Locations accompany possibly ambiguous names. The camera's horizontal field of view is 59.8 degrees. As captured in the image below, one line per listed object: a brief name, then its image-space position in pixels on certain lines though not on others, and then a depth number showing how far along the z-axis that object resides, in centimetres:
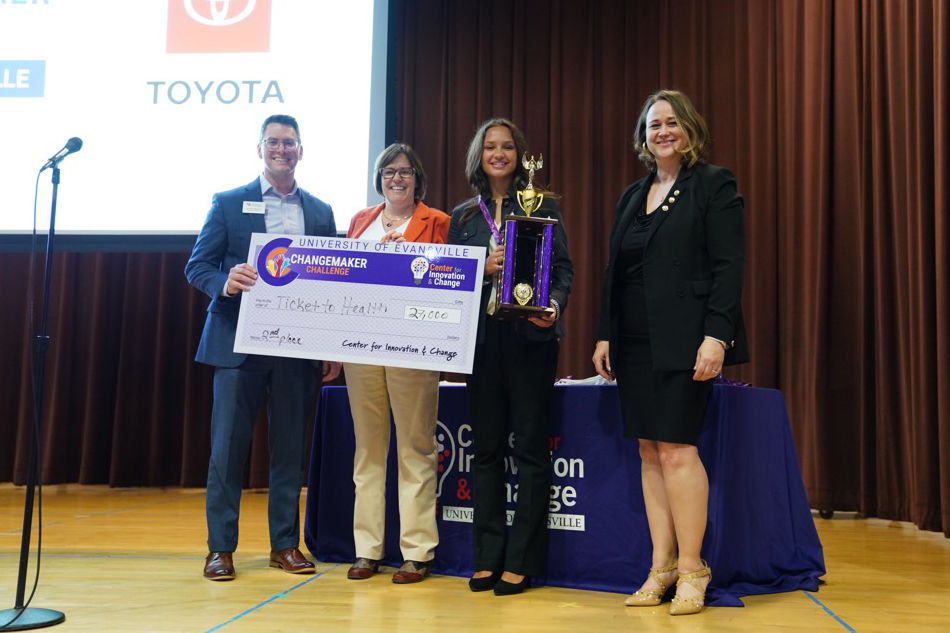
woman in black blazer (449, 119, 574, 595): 256
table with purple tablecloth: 258
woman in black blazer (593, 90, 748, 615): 233
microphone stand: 211
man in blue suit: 281
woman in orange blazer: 276
